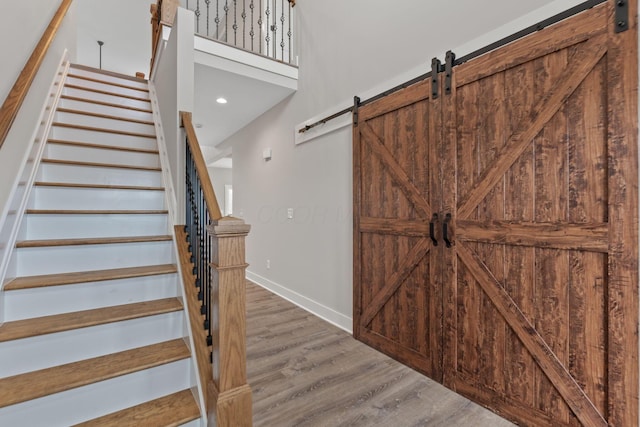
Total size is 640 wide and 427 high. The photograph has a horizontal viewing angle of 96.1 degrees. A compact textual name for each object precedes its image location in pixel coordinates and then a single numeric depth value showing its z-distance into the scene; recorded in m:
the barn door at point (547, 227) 1.30
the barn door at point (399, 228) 2.06
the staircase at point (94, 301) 1.33
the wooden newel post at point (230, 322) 1.26
